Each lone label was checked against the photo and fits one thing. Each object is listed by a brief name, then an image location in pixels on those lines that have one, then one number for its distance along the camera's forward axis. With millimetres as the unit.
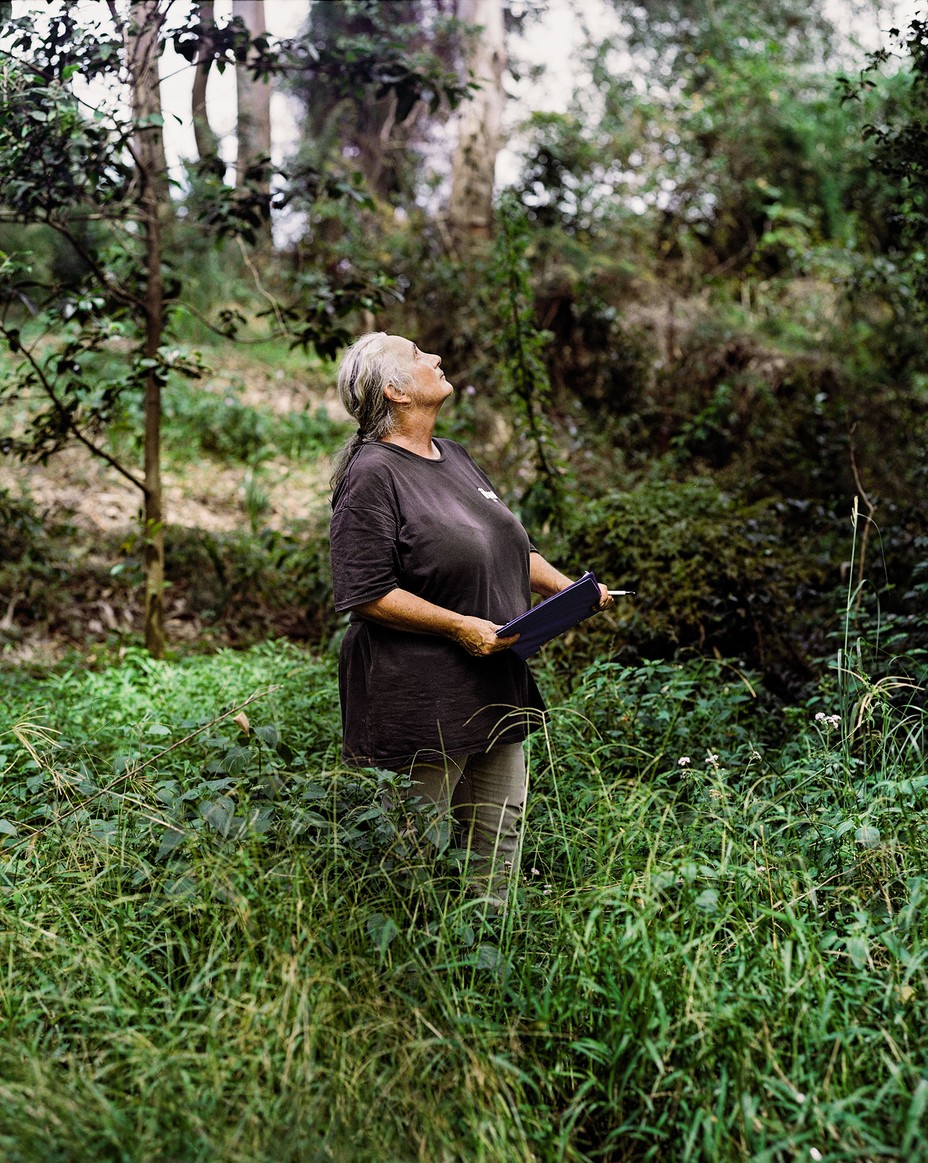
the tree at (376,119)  12297
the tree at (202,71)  4809
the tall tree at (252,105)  7844
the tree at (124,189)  4379
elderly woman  2820
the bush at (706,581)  4961
